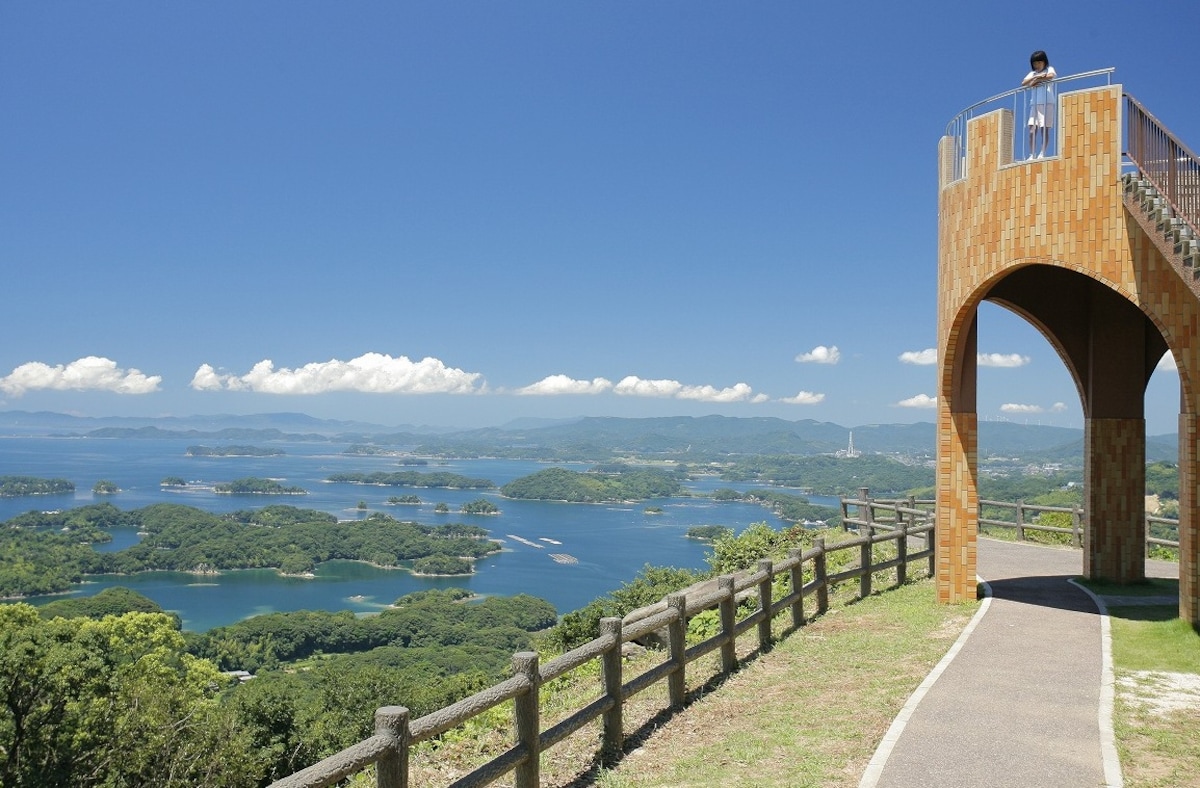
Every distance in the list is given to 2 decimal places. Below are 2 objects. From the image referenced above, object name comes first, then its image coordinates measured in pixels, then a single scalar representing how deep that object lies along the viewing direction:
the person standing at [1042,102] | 9.45
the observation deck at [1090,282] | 8.38
